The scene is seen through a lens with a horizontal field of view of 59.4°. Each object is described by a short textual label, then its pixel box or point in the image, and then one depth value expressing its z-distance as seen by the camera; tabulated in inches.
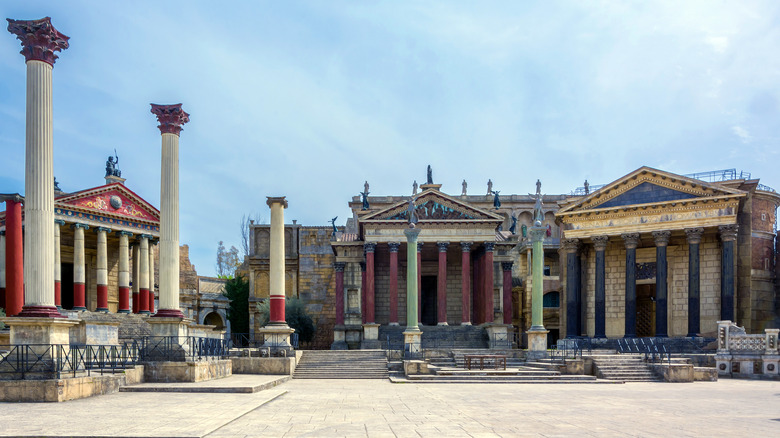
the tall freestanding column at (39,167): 658.8
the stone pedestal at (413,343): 1206.6
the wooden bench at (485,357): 1045.8
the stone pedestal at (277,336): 1146.6
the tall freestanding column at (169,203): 893.2
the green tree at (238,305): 2142.0
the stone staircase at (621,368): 1003.3
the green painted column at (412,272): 1286.9
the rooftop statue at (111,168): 1823.3
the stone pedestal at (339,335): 1647.4
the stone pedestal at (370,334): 1499.8
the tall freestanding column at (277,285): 1165.7
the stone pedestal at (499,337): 1473.9
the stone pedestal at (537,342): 1180.5
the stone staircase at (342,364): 1092.5
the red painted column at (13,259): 937.5
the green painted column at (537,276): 1200.4
